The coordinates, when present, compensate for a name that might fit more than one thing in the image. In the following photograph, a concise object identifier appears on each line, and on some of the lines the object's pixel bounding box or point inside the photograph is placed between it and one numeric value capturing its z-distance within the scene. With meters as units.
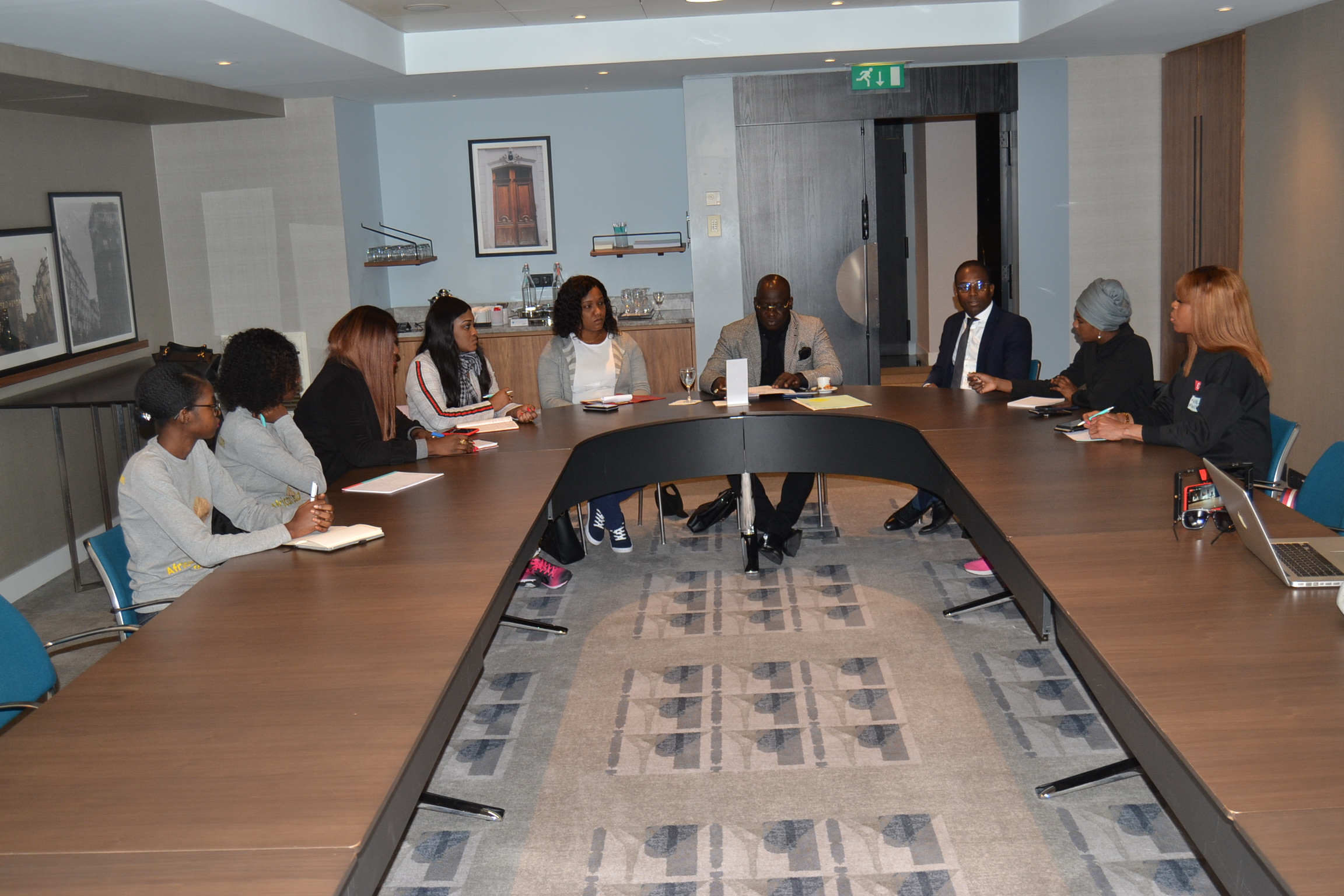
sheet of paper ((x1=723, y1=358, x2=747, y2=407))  4.93
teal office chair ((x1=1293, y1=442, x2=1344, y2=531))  3.21
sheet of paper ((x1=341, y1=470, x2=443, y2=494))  3.65
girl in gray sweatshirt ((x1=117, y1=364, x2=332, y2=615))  2.98
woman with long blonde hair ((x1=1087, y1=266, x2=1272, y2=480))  3.45
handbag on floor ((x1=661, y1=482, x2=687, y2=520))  5.83
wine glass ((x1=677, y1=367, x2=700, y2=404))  4.86
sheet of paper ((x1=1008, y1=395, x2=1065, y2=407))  4.58
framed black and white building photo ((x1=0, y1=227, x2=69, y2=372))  5.21
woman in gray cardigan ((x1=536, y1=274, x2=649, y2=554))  5.39
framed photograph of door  7.80
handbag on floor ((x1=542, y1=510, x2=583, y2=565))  5.09
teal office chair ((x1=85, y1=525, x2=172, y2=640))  3.04
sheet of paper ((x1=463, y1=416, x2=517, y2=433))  4.68
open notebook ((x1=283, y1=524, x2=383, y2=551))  2.97
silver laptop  2.33
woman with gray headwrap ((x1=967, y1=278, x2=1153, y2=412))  4.45
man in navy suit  5.22
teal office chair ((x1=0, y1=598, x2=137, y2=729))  2.52
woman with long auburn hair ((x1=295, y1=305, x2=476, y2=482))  4.04
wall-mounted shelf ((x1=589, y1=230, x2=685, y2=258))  7.66
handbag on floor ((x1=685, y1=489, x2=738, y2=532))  5.60
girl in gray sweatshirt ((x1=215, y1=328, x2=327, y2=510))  3.68
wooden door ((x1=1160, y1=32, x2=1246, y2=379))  6.35
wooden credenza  7.47
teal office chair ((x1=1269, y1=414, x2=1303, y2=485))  3.63
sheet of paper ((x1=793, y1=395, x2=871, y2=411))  4.82
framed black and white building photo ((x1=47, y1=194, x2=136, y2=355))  5.76
